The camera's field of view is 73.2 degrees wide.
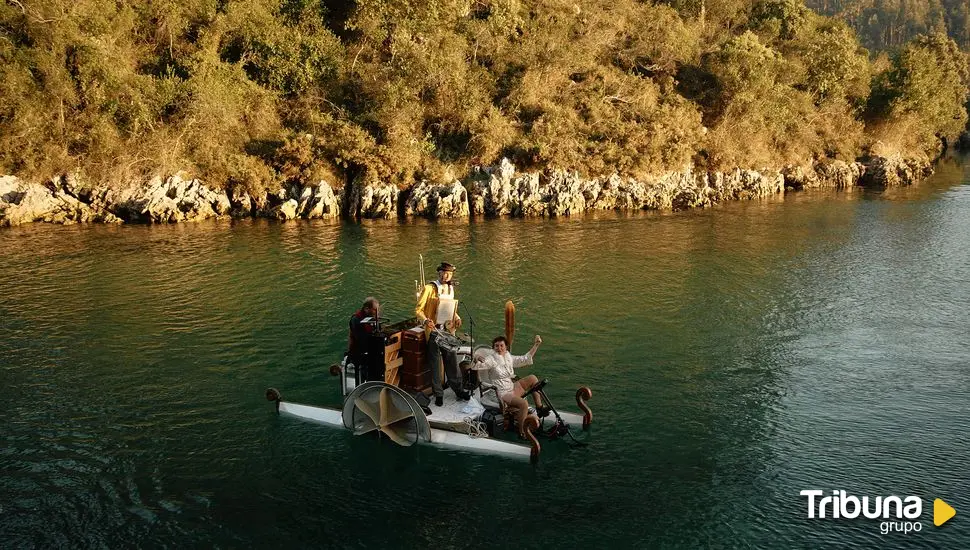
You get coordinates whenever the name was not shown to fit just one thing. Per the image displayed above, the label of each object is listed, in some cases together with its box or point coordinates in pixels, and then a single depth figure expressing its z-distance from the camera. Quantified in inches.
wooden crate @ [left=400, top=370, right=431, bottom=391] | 548.4
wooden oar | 582.6
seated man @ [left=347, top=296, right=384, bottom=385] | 546.0
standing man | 553.9
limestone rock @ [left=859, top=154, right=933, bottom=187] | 2679.6
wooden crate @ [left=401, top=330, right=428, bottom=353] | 541.8
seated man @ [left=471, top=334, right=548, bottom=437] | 523.5
